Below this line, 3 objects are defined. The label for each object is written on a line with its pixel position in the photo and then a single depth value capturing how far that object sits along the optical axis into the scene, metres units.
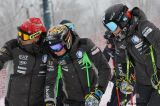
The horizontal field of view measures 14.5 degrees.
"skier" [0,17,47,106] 9.14
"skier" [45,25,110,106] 8.53
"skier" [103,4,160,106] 9.11
